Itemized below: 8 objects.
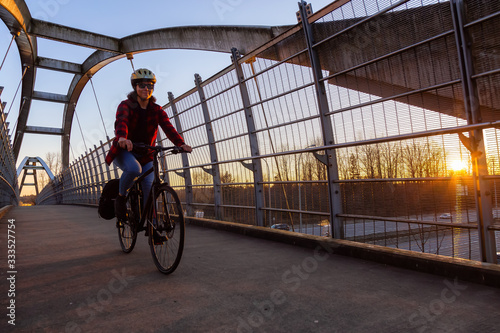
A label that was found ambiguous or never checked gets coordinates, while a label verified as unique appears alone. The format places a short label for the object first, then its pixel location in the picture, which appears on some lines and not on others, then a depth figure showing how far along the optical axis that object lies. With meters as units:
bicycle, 3.33
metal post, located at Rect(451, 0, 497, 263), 2.95
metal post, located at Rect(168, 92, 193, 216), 7.85
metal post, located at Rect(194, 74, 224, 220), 6.84
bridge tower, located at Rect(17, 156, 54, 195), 51.44
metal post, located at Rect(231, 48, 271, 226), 5.63
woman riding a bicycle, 3.94
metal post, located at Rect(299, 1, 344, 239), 4.27
